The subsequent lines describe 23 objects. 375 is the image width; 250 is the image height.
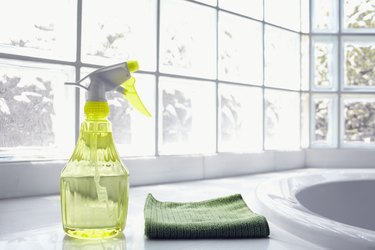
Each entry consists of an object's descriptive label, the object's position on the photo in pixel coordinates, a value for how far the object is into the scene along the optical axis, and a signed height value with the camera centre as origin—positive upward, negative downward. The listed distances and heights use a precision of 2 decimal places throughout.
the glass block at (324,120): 1.99 +0.05
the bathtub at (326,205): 0.59 -0.16
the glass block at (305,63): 1.99 +0.33
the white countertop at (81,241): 0.59 -0.17
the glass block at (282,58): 1.85 +0.34
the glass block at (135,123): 1.30 +0.02
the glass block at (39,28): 1.07 +0.27
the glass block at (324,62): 1.99 +0.33
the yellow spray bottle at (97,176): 0.59 -0.07
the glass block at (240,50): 1.64 +0.34
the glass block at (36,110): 1.06 +0.05
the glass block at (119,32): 1.22 +0.31
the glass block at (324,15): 2.02 +0.57
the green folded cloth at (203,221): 0.62 -0.15
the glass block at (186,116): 1.42 +0.05
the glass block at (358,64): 2.00 +0.32
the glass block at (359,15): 1.99 +0.56
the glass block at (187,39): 1.43 +0.33
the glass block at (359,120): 1.98 +0.05
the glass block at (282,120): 1.86 +0.05
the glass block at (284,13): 1.85 +0.55
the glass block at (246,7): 1.64 +0.51
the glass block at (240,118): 1.64 +0.05
